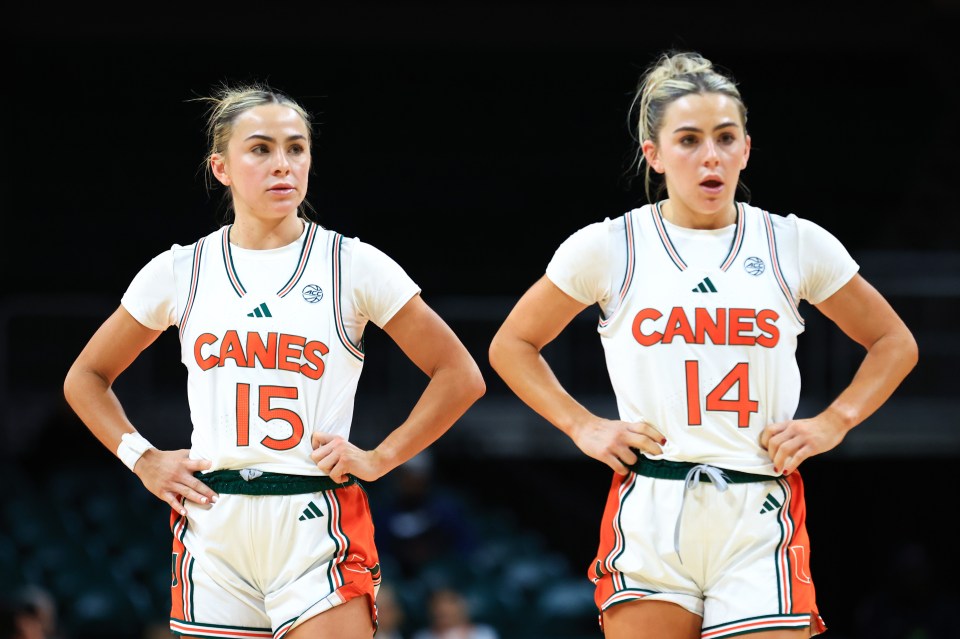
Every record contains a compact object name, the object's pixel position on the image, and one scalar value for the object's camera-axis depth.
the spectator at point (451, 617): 14.57
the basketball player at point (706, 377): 7.63
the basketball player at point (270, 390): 7.74
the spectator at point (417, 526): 17.33
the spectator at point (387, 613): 14.31
